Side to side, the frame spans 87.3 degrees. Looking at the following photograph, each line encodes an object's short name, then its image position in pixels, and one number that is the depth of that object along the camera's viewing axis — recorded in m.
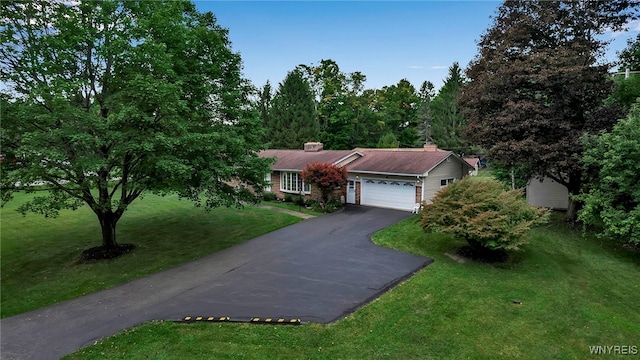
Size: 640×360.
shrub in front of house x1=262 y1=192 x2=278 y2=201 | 24.46
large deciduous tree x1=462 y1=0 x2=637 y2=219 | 14.46
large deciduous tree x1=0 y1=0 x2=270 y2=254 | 10.30
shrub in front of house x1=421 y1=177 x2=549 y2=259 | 11.00
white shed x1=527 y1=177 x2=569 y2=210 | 19.14
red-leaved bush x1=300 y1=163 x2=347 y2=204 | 19.64
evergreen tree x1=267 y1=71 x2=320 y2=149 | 44.09
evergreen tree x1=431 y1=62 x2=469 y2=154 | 46.16
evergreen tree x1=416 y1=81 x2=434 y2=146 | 48.16
